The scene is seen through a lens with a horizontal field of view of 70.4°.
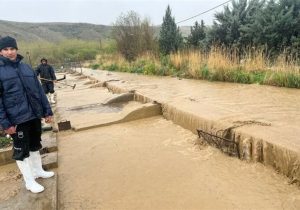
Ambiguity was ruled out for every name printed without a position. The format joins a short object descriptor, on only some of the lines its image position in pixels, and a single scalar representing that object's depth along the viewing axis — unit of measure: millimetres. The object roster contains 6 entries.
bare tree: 13997
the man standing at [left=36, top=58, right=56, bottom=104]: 6611
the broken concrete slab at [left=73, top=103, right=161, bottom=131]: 4300
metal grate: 2810
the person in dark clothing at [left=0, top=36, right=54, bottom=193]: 2252
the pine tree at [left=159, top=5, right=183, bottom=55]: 13846
